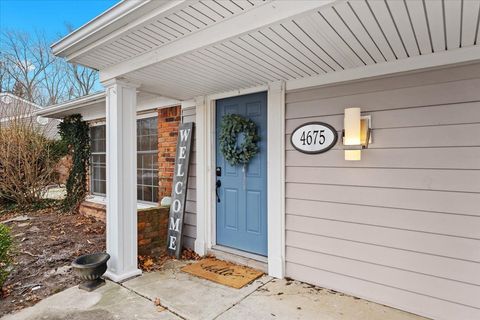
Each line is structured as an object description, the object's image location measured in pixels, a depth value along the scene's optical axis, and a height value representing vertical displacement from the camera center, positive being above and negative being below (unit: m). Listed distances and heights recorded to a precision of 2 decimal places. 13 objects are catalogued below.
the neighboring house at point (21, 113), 6.13 +0.94
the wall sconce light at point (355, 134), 2.46 +0.18
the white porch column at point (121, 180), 2.98 -0.25
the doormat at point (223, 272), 2.96 -1.30
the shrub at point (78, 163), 5.93 -0.14
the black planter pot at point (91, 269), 2.74 -1.09
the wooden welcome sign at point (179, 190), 3.68 -0.46
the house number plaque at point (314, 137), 2.76 +0.17
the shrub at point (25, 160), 5.83 -0.07
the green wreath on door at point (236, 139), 3.28 +0.18
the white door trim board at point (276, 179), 3.04 -0.26
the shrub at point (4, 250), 2.61 -0.87
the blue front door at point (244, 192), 3.29 -0.44
